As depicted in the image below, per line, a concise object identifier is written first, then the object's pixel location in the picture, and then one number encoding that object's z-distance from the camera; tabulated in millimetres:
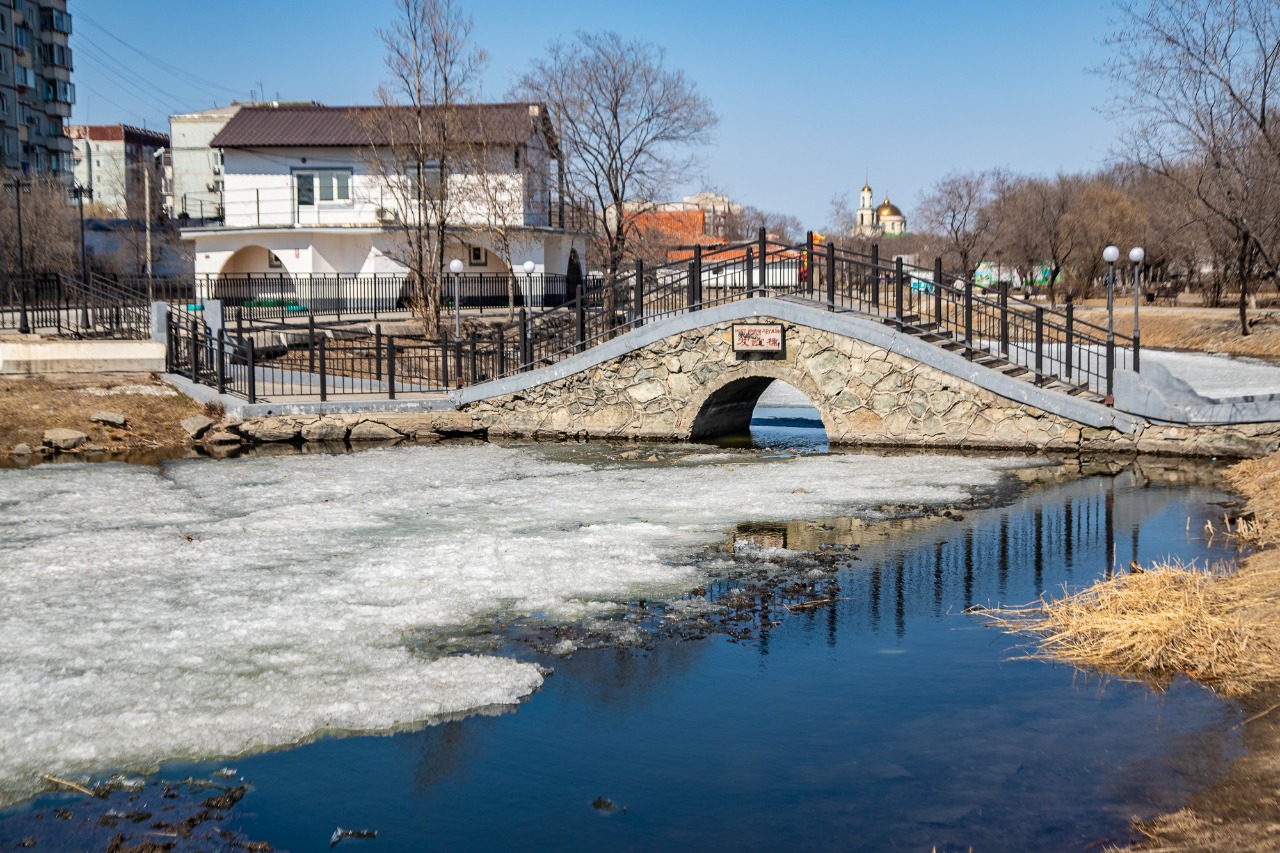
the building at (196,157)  78750
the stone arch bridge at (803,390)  18984
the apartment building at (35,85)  74375
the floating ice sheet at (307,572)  7621
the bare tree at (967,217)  66938
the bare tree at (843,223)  92938
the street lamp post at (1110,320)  18834
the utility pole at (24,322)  27872
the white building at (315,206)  44344
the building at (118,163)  82812
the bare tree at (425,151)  33344
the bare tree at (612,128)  39250
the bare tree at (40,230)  50375
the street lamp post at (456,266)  29295
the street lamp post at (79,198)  36503
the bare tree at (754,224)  93812
